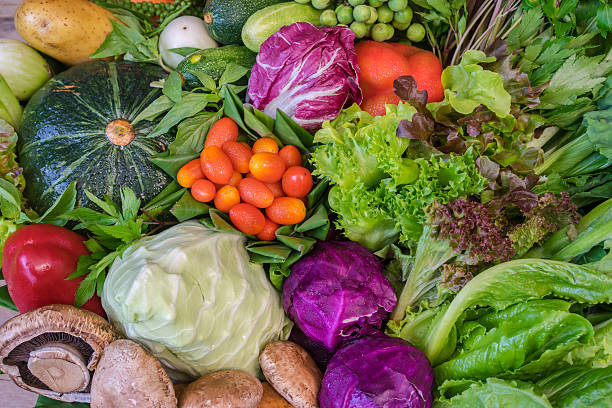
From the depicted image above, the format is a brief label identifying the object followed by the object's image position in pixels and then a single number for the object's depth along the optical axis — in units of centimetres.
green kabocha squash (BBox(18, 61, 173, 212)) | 88
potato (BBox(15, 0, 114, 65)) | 92
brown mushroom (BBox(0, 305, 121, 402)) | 78
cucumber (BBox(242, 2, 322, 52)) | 92
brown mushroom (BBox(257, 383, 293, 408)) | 82
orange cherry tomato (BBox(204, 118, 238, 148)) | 87
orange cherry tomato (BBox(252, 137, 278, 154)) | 86
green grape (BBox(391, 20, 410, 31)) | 93
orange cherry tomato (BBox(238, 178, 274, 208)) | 84
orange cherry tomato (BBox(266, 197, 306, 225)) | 85
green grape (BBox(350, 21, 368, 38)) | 91
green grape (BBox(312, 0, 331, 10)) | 91
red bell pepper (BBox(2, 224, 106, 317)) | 83
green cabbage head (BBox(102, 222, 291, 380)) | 79
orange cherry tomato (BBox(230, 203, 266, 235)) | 84
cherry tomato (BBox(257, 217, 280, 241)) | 86
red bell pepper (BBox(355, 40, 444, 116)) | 91
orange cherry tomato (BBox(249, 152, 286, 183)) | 84
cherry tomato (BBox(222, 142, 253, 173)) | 85
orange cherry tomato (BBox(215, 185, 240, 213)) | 84
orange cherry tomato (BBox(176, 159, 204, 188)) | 85
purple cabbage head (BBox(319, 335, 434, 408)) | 79
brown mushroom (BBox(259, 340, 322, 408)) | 81
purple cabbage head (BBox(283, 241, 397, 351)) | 83
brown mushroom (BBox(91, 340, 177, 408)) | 76
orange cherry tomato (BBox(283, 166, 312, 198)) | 85
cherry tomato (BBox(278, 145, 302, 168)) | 87
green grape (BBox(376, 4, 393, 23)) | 92
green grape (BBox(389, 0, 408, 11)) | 90
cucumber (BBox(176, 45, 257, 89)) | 93
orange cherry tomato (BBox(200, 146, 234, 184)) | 84
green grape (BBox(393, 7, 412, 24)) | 91
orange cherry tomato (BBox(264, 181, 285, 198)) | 86
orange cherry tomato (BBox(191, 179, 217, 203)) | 84
